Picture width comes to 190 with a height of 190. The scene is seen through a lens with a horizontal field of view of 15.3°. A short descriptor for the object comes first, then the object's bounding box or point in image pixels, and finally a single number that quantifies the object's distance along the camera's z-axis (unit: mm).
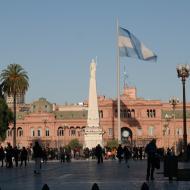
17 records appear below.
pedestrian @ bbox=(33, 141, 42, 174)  32969
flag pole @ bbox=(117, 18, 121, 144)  60519
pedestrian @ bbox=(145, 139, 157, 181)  25250
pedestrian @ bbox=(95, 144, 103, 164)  48094
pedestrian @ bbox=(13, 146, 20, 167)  46644
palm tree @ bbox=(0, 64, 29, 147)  79750
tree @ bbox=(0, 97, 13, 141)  77875
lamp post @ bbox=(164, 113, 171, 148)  133350
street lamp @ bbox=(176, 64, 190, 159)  49125
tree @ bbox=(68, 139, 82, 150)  130250
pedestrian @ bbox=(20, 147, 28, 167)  46869
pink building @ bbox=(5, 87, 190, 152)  143125
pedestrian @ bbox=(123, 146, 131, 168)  45312
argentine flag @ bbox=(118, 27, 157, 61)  58188
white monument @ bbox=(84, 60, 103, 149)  86000
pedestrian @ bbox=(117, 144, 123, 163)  48219
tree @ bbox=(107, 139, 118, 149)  115625
